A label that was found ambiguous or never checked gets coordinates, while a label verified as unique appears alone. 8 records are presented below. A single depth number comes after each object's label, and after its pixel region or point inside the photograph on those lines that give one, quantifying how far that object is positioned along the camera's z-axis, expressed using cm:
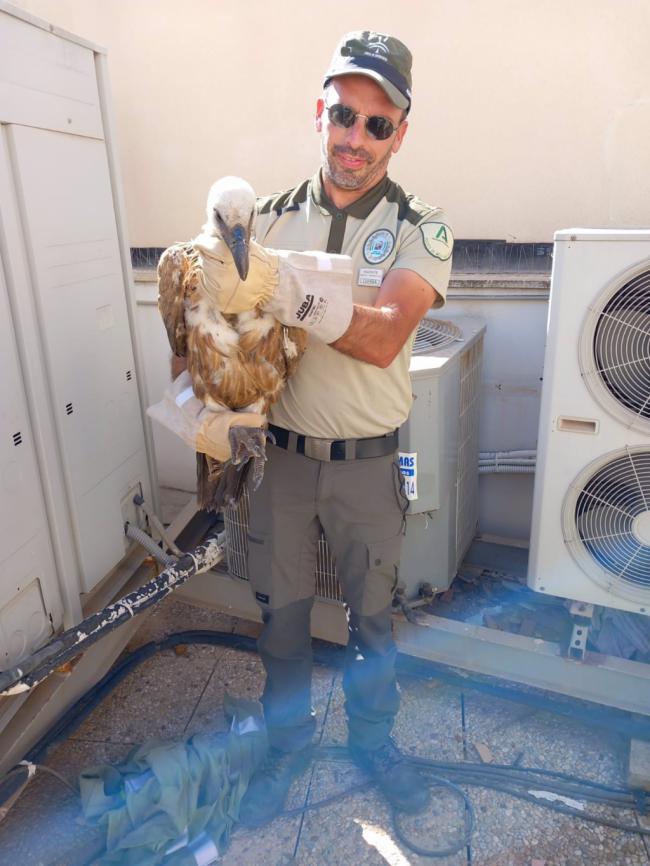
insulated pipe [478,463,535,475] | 298
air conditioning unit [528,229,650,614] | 184
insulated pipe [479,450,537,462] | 300
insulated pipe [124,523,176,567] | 235
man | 169
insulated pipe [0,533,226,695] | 175
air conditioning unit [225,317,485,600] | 221
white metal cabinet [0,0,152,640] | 177
